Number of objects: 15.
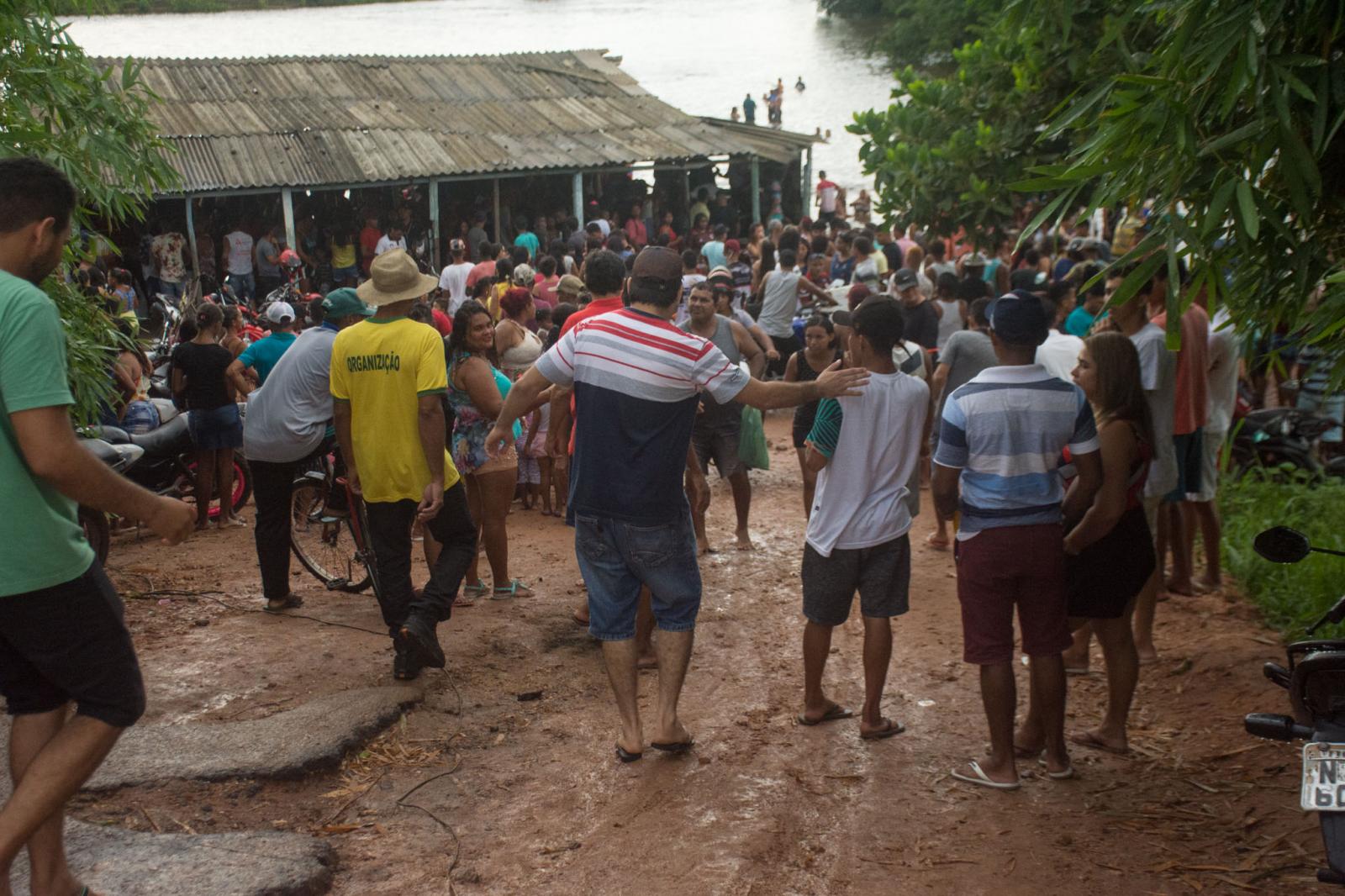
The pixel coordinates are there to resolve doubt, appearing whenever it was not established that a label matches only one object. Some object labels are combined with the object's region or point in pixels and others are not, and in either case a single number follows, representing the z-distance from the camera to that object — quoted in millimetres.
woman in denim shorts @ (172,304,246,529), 8844
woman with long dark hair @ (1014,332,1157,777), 4777
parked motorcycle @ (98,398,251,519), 9273
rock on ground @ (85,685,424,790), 4645
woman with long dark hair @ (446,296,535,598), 6828
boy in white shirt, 4949
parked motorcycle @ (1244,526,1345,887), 3105
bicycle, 7297
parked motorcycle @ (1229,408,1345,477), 9234
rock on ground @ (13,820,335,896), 3736
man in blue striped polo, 4535
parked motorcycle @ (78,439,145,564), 7453
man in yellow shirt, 5621
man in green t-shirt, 3125
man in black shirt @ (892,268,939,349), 10578
